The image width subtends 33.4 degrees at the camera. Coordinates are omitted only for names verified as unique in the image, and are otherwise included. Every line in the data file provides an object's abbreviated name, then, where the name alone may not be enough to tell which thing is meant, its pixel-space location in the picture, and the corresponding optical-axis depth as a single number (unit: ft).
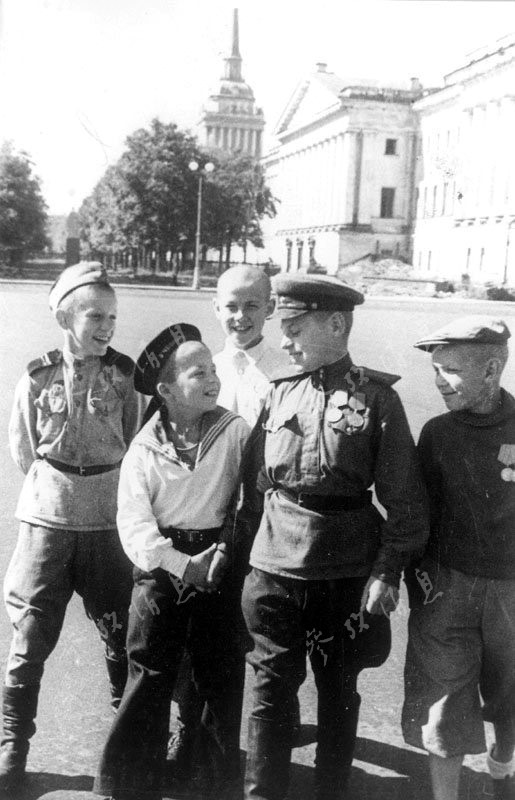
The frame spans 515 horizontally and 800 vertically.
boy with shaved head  8.97
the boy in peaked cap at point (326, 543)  7.50
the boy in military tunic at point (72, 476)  8.49
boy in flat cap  7.70
